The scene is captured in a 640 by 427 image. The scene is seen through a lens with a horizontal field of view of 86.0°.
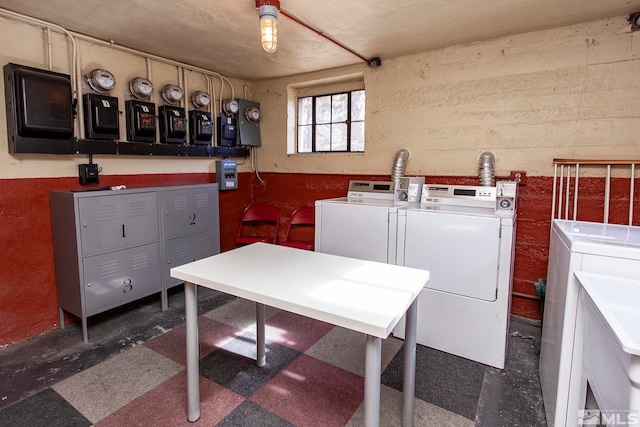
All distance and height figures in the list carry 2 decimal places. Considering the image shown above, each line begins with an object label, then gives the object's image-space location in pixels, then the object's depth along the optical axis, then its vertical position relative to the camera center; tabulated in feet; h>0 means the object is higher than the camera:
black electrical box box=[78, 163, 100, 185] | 9.61 +0.09
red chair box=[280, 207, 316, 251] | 12.54 -2.06
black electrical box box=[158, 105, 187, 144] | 11.27 +1.76
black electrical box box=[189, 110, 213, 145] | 12.28 +1.83
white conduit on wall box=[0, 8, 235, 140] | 8.34 +3.75
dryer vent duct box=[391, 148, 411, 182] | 11.14 +0.53
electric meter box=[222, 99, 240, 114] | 13.39 +2.79
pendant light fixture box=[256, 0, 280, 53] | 7.01 +3.17
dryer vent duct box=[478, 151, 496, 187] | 9.65 +0.26
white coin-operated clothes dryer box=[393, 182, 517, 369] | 7.70 -2.08
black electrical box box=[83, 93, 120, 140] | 9.52 +1.68
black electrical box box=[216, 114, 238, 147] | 13.35 +1.88
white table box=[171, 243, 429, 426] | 4.17 -1.62
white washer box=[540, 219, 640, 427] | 4.80 -1.66
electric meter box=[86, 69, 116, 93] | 9.48 +2.68
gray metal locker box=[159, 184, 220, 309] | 10.74 -1.58
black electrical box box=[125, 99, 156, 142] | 10.46 +1.74
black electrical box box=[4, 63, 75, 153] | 8.04 +1.61
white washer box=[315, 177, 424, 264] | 9.11 -1.21
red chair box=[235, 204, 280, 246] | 13.84 -1.96
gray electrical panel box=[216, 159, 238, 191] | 13.42 +0.14
